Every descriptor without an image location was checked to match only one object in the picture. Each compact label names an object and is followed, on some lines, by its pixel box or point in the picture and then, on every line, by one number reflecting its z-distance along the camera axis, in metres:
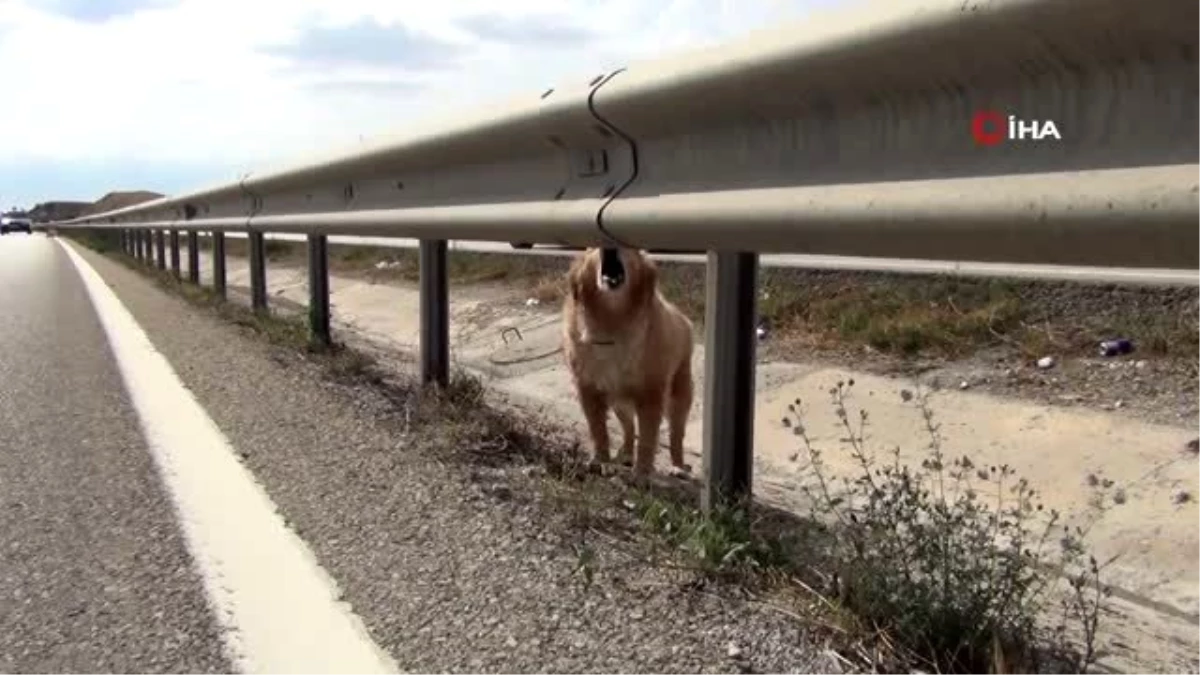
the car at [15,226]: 85.38
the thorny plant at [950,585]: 2.30
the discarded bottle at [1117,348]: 5.79
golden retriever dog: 4.91
